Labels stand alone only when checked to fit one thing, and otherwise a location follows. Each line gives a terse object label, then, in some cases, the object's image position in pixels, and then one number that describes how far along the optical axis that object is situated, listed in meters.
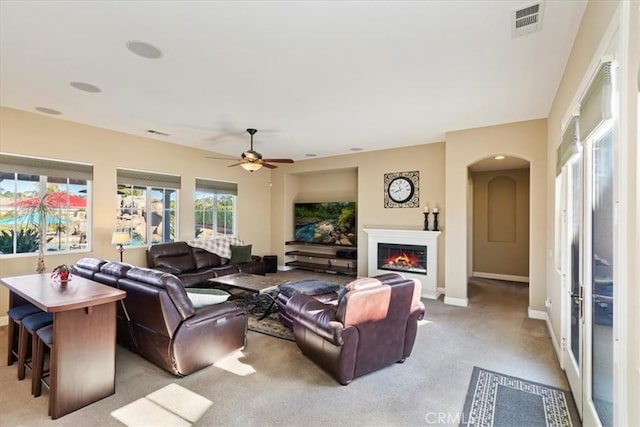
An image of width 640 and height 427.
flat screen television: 7.60
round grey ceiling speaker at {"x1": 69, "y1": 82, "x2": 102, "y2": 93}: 3.49
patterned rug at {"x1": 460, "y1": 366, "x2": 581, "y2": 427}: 2.30
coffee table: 4.33
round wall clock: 6.38
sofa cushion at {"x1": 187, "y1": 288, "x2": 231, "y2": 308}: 3.16
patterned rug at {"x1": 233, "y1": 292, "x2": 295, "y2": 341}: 4.00
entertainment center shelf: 7.50
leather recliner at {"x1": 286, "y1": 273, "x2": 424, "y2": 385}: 2.69
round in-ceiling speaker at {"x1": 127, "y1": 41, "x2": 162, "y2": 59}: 2.67
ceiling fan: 4.75
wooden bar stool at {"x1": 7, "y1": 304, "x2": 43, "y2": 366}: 2.99
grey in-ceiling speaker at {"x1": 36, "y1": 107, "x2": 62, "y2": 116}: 4.29
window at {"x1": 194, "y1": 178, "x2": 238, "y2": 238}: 6.98
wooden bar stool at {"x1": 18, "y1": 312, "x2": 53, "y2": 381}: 2.62
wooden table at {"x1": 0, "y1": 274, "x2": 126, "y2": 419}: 2.29
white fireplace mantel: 5.95
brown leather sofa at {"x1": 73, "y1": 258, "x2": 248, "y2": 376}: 2.79
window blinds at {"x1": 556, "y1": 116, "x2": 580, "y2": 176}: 2.32
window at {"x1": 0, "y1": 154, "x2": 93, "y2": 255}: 4.38
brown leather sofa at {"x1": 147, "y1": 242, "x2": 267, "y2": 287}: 5.59
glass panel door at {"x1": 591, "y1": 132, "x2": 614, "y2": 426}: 1.71
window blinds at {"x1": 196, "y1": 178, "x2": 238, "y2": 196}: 6.88
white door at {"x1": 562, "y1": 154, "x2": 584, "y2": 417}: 2.36
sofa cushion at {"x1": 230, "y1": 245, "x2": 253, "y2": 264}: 6.73
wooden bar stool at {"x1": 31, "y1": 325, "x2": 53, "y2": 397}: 2.55
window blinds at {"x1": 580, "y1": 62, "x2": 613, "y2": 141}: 1.47
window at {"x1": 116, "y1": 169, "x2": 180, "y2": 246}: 5.67
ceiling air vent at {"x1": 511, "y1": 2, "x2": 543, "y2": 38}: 2.20
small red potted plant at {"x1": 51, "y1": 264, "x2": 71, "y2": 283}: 2.93
